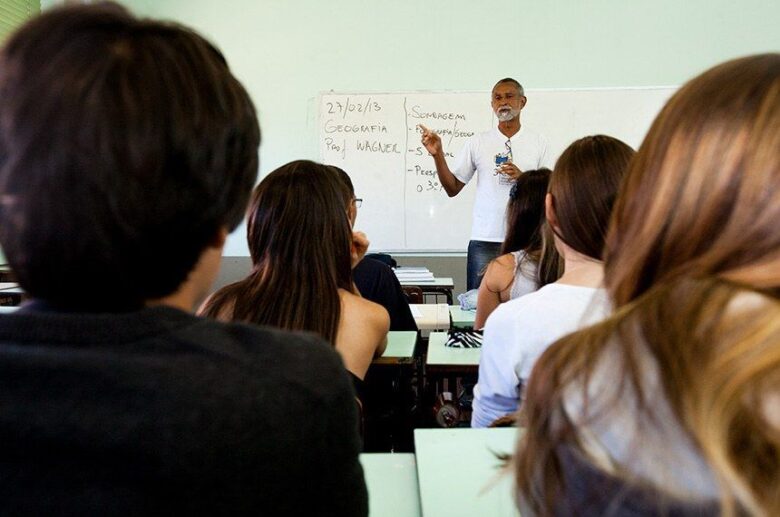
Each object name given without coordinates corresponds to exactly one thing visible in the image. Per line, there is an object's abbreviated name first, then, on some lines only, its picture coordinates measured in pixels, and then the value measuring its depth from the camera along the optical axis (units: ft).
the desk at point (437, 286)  12.12
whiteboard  15.62
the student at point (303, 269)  5.24
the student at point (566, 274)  4.72
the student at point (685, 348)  1.58
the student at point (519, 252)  7.45
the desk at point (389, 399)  7.01
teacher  12.66
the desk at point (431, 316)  8.93
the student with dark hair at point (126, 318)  1.71
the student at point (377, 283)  8.18
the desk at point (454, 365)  6.60
